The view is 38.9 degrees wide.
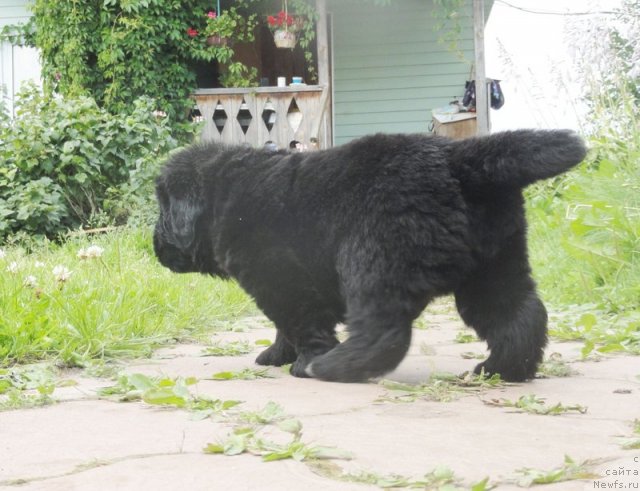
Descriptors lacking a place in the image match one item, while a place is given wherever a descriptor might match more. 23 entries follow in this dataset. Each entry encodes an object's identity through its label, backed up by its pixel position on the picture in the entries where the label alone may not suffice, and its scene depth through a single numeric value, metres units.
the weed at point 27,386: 2.82
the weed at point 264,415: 2.43
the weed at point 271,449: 2.02
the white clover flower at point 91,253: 4.96
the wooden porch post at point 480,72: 13.45
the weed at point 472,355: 3.97
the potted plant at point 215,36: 13.52
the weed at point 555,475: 1.80
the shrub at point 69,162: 9.13
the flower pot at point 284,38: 13.98
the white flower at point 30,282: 4.27
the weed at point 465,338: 4.57
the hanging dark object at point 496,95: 15.24
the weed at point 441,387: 2.88
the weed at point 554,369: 3.38
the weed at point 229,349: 4.20
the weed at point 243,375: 3.40
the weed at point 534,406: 2.59
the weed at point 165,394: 2.65
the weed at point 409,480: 1.78
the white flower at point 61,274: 4.29
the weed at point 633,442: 2.09
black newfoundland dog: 3.11
